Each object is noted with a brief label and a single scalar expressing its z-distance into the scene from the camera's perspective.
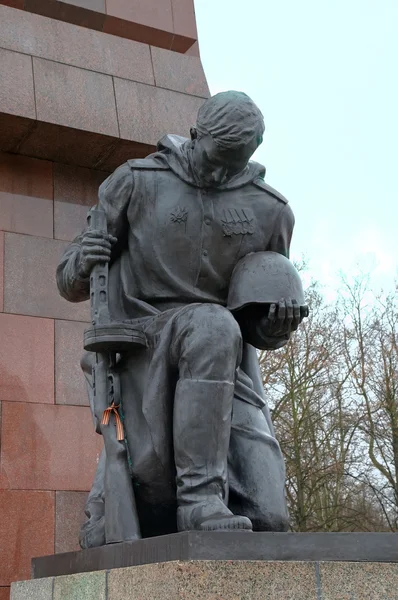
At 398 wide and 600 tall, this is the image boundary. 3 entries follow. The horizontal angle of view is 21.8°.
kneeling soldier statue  4.46
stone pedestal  3.71
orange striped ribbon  4.66
